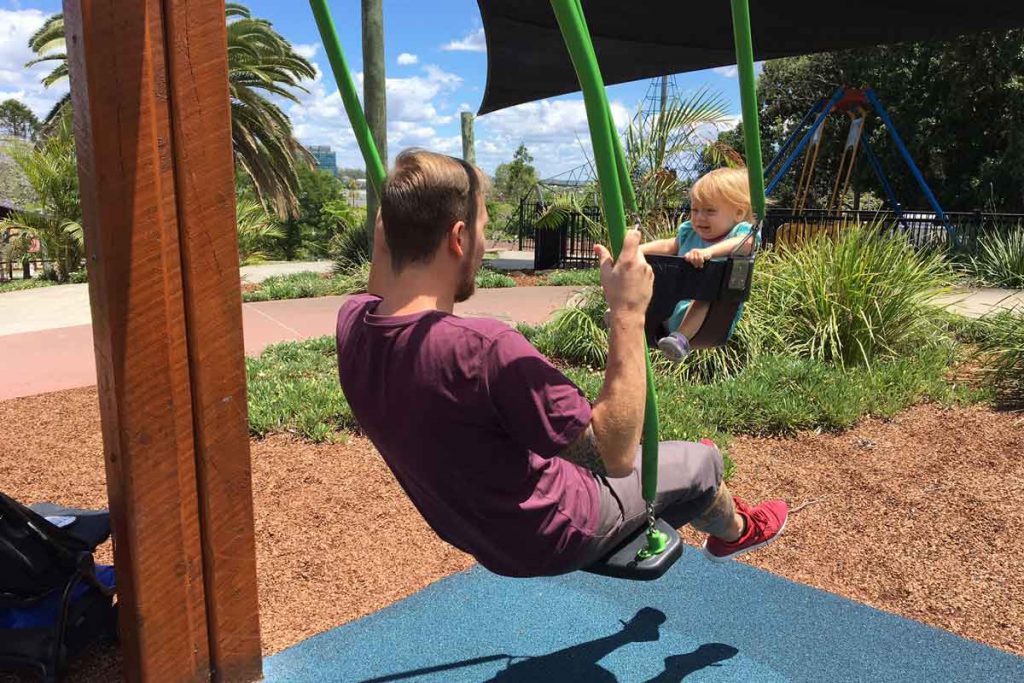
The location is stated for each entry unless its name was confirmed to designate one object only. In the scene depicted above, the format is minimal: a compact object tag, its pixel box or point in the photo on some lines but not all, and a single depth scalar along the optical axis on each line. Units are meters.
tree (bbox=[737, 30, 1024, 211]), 19.61
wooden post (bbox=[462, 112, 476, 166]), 15.05
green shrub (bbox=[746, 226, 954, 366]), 5.95
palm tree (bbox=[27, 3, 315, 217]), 17.39
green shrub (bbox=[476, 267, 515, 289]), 11.83
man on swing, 1.49
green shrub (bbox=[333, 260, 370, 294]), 11.38
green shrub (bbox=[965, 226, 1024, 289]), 10.50
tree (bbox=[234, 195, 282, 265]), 16.31
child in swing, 2.39
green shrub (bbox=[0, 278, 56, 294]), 12.87
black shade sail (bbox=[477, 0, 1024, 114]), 3.06
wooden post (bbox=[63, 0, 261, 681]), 1.80
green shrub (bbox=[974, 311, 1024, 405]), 5.25
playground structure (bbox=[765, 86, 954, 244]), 15.03
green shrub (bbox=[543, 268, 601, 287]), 11.62
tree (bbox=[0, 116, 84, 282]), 14.05
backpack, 2.33
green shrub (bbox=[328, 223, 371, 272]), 13.09
